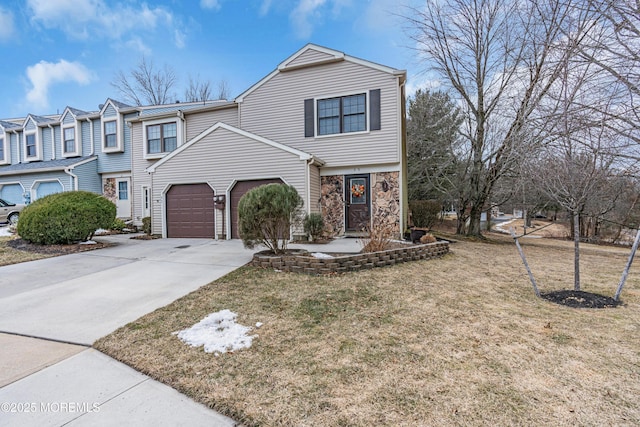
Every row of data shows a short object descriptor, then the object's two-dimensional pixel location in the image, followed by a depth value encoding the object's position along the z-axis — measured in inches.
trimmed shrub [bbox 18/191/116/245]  351.3
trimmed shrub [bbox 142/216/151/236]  476.9
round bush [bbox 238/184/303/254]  251.9
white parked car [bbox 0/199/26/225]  565.6
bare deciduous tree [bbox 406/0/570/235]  451.5
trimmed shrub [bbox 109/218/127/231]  524.4
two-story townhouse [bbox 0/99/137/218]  603.2
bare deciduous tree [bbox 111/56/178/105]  1001.0
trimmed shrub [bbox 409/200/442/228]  616.7
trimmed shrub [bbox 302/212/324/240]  360.2
